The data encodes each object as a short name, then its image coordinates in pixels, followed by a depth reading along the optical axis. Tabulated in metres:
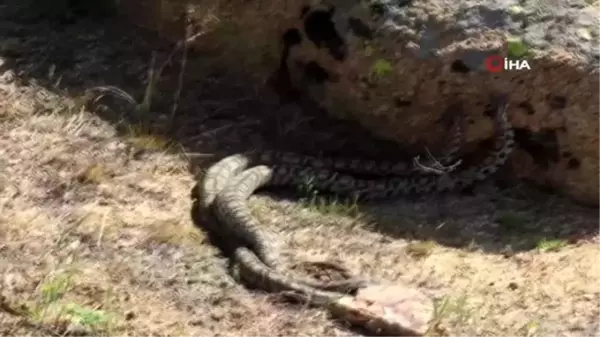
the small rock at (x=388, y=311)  4.82
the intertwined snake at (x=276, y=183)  5.65
